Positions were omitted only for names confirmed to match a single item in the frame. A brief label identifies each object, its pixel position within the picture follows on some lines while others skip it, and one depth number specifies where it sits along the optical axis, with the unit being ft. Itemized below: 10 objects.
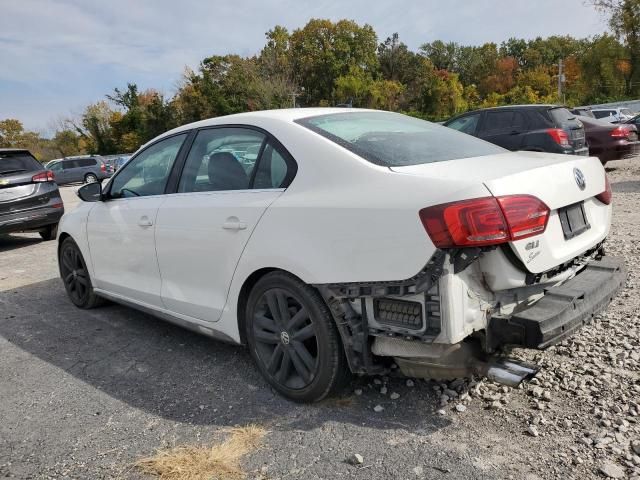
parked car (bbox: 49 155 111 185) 91.30
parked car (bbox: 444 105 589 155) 31.83
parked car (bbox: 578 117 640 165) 38.60
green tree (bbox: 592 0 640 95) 133.28
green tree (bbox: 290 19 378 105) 201.77
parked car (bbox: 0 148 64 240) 27.61
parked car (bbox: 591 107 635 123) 72.35
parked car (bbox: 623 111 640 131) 59.92
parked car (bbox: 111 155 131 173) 98.80
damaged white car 7.59
